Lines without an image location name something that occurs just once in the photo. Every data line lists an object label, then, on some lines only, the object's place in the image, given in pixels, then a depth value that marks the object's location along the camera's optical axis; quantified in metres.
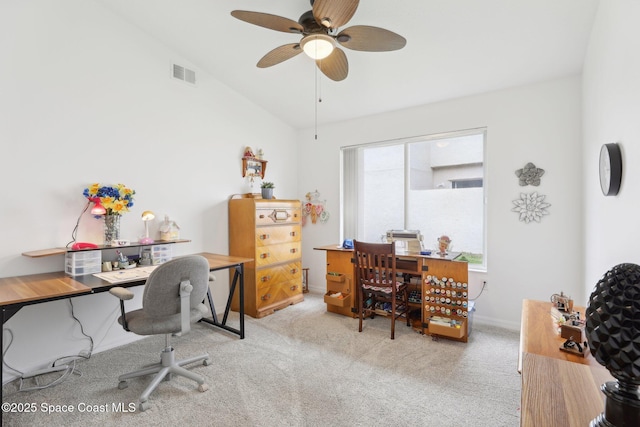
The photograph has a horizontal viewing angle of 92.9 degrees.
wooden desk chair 2.95
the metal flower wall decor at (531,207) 3.10
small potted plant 3.98
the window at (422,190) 3.60
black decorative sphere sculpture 0.64
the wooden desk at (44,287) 1.75
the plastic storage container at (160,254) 2.97
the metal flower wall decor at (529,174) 3.12
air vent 3.38
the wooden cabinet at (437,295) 2.89
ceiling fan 1.84
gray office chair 1.96
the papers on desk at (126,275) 2.28
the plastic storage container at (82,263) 2.45
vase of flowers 2.63
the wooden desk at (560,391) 0.76
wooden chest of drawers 3.65
